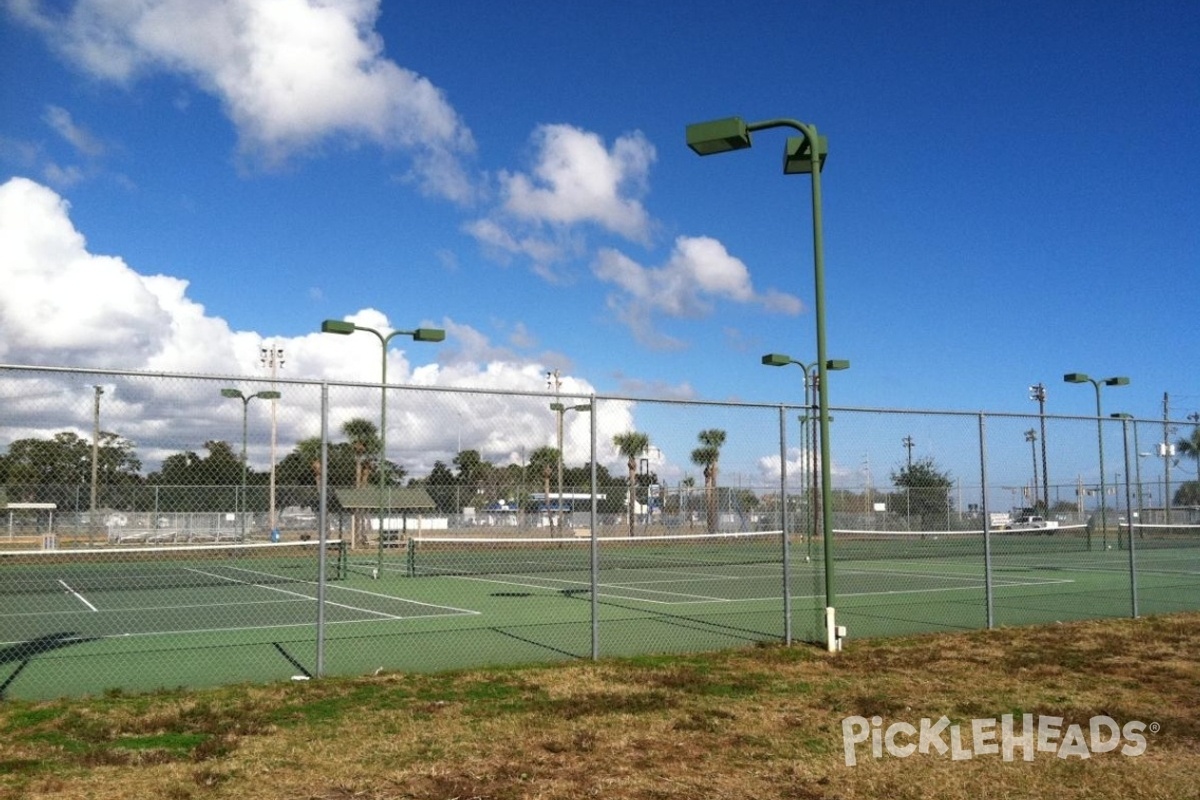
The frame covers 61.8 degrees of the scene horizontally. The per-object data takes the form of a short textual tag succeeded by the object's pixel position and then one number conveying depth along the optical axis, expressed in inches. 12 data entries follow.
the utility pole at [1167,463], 768.5
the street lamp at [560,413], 470.5
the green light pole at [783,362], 1211.9
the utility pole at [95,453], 333.4
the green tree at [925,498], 951.0
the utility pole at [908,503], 1000.9
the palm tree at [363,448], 545.0
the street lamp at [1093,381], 1317.7
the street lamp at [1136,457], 580.6
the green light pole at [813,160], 432.1
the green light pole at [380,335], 920.9
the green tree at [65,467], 356.5
